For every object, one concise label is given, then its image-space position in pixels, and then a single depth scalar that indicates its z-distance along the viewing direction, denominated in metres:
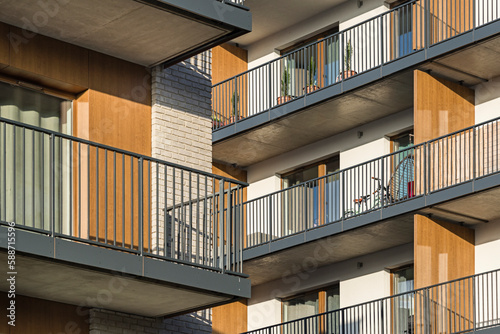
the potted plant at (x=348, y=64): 31.16
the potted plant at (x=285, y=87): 33.12
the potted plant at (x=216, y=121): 34.44
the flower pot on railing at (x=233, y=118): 34.53
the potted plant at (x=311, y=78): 32.75
